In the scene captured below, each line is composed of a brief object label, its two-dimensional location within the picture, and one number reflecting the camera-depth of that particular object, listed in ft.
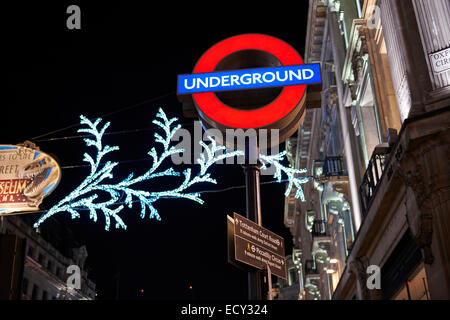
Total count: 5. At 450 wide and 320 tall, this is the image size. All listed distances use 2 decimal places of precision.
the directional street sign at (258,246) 16.89
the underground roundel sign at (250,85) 22.63
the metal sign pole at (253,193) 17.84
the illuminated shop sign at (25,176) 33.86
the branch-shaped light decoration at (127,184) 27.55
